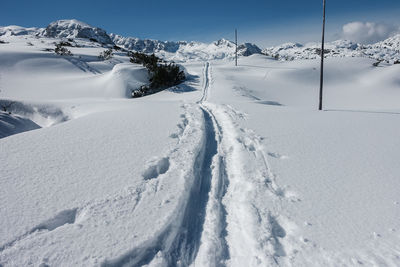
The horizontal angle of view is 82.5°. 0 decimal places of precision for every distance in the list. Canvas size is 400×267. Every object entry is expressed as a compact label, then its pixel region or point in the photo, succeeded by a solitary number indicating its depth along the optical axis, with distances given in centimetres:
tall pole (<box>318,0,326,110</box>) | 1160
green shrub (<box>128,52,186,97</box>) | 1816
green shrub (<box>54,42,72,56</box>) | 2548
